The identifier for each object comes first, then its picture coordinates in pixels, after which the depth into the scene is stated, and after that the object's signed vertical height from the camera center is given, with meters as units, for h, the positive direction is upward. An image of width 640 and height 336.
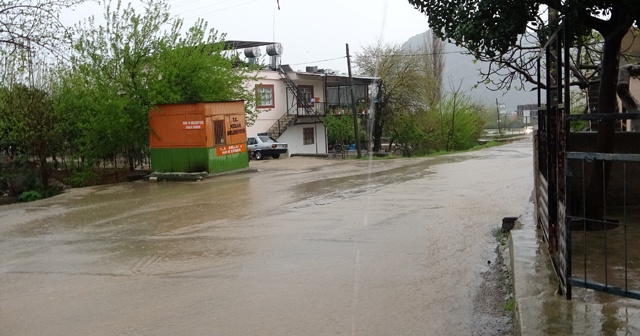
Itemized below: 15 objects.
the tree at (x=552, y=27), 7.89 +1.14
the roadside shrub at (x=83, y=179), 23.97 -1.41
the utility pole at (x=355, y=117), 37.83 +0.63
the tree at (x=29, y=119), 22.08 +0.81
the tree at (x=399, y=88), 45.28 +2.65
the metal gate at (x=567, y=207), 4.85 -0.90
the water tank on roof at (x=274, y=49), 46.72 +5.94
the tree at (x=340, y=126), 43.25 +0.21
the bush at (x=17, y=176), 21.45 -1.07
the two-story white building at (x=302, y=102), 45.72 +2.08
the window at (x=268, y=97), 44.80 +2.45
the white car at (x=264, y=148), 38.03 -0.90
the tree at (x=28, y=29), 12.32 +2.17
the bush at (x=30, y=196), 20.28 -1.67
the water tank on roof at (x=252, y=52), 43.22 +5.38
